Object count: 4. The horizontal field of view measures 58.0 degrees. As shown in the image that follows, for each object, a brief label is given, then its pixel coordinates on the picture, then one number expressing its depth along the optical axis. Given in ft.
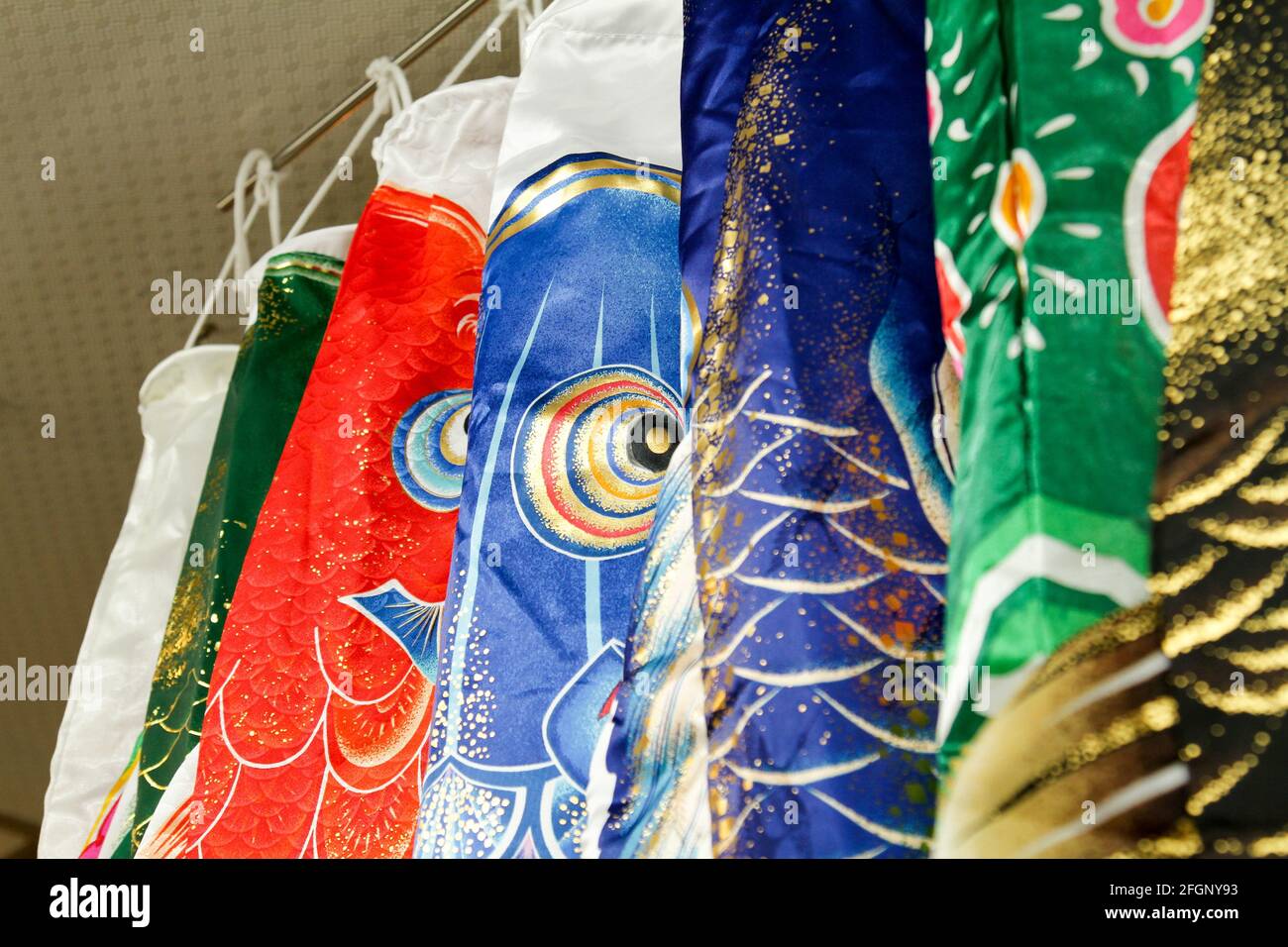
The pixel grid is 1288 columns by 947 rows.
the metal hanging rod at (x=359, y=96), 2.93
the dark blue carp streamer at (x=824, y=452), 1.25
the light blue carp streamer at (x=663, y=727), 1.43
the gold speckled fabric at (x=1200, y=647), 0.99
